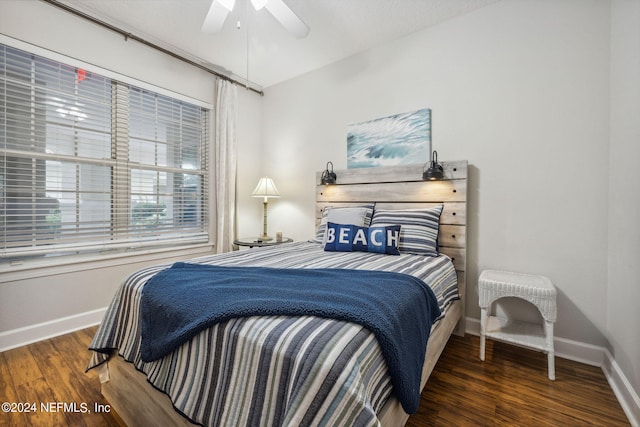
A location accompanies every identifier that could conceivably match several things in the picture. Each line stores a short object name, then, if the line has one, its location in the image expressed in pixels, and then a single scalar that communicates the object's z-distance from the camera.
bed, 0.78
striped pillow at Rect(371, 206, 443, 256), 2.21
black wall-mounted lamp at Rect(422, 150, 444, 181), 2.36
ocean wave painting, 2.63
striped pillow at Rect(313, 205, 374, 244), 2.56
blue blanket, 0.99
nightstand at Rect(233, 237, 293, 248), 3.04
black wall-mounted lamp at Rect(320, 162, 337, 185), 3.08
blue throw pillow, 2.20
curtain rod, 2.30
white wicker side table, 1.74
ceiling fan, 1.93
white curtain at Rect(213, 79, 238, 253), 3.39
